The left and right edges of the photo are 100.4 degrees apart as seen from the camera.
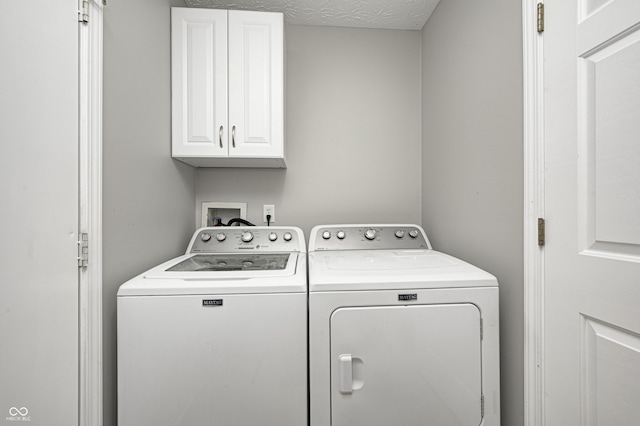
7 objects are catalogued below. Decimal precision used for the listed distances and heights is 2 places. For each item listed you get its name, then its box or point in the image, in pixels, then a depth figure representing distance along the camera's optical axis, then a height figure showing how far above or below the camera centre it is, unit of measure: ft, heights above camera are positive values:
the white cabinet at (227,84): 4.82 +2.39
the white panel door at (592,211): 2.28 +0.02
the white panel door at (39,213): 2.62 +0.02
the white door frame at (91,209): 2.97 +0.07
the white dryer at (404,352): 3.24 -1.67
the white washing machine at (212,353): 3.12 -1.63
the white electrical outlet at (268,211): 6.17 +0.08
